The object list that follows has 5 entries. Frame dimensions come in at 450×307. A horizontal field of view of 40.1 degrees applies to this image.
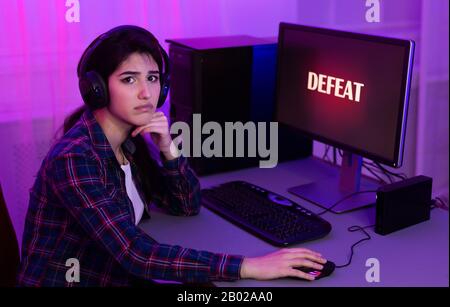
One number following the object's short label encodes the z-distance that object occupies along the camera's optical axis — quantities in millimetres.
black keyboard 1489
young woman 1313
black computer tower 1889
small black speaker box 1488
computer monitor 1512
